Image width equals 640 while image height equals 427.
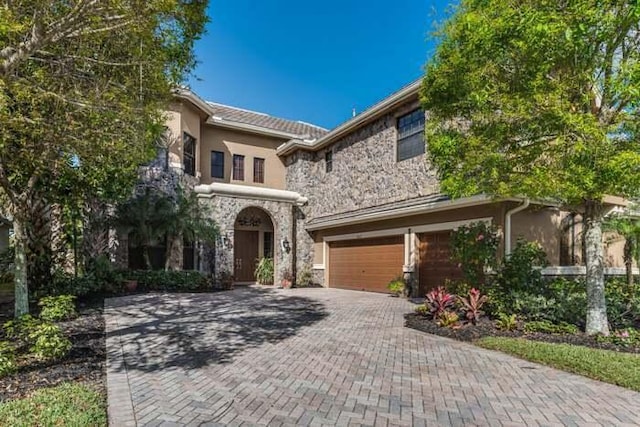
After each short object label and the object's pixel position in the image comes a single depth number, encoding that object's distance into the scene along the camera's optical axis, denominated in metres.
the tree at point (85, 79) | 4.97
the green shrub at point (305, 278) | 19.41
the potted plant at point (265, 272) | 19.20
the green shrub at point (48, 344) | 5.60
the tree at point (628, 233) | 10.46
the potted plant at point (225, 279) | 16.86
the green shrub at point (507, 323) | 8.05
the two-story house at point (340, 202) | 12.13
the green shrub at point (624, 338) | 6.79
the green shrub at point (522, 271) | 9.25
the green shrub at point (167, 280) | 15.05
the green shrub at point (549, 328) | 7.68
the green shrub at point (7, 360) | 4.82
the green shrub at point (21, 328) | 6.29
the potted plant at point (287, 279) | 18.12
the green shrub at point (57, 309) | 8.65
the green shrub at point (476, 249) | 10.03
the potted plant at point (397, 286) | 14.11
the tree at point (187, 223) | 14.91
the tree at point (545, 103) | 6.01
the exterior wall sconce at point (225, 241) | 17.56
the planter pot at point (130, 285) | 14.24
